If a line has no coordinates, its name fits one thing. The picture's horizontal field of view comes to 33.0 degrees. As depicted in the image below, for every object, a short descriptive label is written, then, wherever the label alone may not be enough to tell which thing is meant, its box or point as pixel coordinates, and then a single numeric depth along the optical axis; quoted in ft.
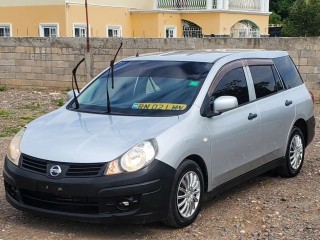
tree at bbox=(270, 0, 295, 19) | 178.81
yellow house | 85.87
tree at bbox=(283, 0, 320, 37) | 101.60
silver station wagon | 14.80
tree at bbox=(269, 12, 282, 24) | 163.12
